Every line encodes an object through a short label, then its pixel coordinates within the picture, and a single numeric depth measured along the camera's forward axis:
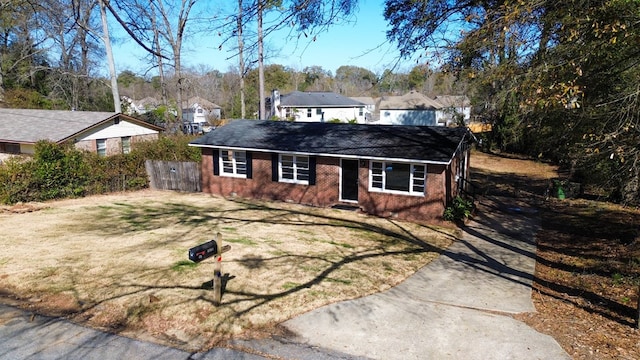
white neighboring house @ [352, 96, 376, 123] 78.78
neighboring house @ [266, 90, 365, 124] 53.69
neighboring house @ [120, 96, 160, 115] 48.62
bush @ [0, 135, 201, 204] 16.33
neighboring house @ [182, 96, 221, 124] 62.47
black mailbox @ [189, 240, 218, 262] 6.66
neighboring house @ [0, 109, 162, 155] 22.75
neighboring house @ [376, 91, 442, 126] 51.84
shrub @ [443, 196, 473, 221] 15.45
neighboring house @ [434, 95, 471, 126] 55.45
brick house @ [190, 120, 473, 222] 15.60
